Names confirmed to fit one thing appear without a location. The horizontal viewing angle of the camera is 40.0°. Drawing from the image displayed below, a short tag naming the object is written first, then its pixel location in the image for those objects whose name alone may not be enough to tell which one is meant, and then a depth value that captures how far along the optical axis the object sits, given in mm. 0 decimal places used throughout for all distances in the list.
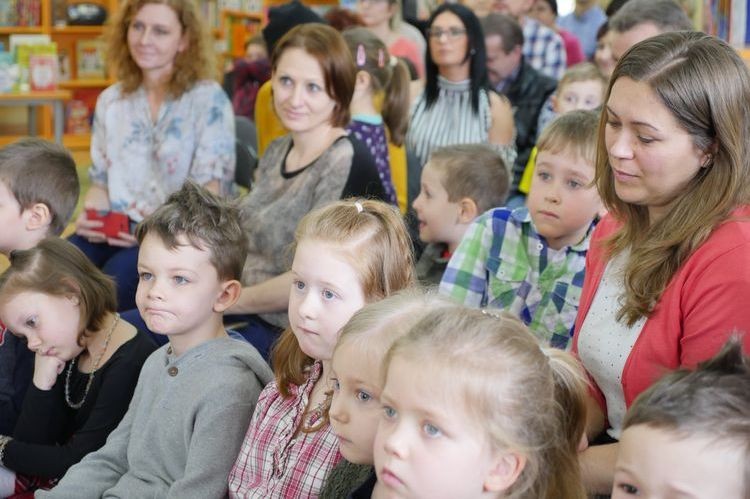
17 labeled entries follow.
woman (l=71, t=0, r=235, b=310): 3348
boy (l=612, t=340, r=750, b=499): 1229
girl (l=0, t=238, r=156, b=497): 2252
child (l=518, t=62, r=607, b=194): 3613
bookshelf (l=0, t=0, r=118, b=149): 8156
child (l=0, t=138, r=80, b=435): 2719
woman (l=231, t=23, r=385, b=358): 2693
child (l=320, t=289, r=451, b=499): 1543
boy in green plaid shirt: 2252
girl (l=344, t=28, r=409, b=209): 3479
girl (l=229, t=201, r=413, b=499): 1780
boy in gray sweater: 1960
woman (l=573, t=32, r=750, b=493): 1548
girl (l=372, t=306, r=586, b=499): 1311
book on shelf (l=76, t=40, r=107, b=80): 8711
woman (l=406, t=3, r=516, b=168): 4020
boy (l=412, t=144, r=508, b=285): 2861
